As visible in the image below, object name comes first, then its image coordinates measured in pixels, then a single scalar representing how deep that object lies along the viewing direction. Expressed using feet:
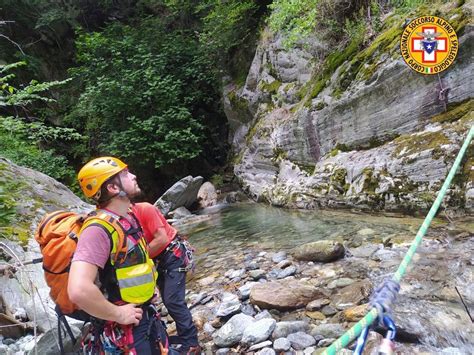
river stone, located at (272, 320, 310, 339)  11.37
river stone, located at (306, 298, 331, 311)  12.93
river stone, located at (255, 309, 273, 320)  12.64
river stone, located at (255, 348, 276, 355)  10.46
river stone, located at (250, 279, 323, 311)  13.16
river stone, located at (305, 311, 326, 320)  12.35
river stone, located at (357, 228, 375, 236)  20.03
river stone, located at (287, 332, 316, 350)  10.73
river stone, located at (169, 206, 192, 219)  43.98
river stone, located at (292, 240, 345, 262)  17.29
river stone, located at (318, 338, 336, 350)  10.66
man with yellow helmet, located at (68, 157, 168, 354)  6.39
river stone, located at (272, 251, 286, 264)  18.84
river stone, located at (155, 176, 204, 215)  45.52
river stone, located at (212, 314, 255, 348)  11.59
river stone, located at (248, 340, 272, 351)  10.94
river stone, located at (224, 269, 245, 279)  17.89
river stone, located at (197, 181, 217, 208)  50.03
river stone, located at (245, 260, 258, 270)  18.50
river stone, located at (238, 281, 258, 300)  14.69
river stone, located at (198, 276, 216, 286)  17.97
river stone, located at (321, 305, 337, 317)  12.43
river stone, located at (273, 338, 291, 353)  10.67
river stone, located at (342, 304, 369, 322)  11.59
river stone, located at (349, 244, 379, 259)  17.11
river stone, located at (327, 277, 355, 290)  14.38
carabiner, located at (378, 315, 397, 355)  5.05
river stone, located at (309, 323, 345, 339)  10.98
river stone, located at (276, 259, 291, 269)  17.76
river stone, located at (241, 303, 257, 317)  13.24
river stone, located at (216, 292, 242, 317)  13.43
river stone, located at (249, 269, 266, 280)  16.88
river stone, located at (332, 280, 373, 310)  12.83
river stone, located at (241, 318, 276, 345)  11.25
